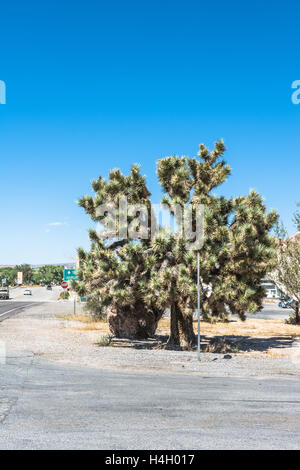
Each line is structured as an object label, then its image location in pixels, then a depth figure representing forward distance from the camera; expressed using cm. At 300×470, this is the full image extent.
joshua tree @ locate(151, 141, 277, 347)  1560
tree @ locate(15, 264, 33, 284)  18975
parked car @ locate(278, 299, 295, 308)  3107
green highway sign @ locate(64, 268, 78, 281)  3067
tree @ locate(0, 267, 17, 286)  17202
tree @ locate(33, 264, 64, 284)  19500
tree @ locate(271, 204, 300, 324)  2480
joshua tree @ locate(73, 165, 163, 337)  1653
